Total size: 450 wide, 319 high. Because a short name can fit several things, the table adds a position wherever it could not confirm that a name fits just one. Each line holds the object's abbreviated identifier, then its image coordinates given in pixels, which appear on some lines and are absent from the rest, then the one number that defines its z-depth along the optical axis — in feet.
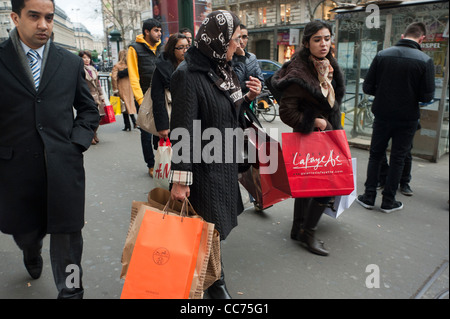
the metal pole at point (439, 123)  19.58
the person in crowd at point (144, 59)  16.96
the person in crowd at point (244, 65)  13.07
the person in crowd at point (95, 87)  24.66
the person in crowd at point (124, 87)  25.22
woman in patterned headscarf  7.34
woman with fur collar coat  9.81
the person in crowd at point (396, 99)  13.23
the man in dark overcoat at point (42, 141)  7.13
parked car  53.11
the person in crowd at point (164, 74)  13.38
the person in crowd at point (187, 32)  15.78
